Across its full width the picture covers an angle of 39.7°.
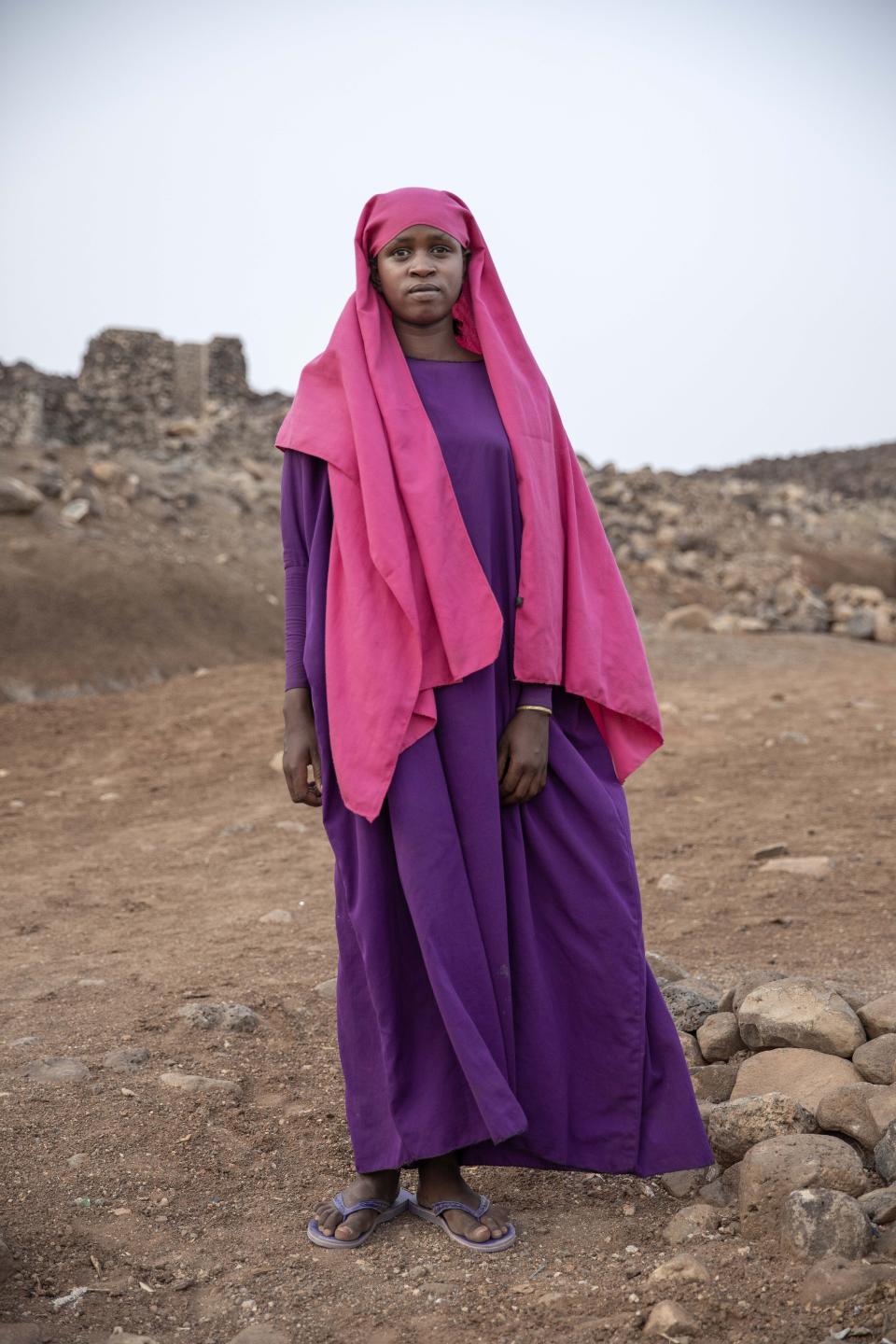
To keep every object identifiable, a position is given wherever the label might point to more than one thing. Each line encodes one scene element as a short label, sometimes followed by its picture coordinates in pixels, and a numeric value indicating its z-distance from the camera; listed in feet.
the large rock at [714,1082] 9.25
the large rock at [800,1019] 9.19
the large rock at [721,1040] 9.68
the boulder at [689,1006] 10.10
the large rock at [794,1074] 8.75
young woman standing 7.31
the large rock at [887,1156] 7.55
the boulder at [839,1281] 6.34
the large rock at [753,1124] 8.00
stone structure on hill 53.57
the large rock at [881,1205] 6.98
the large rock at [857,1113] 7.88
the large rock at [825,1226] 6.73
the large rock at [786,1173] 7.10
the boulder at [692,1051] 9.80
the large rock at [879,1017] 9.32
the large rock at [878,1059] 8.79
